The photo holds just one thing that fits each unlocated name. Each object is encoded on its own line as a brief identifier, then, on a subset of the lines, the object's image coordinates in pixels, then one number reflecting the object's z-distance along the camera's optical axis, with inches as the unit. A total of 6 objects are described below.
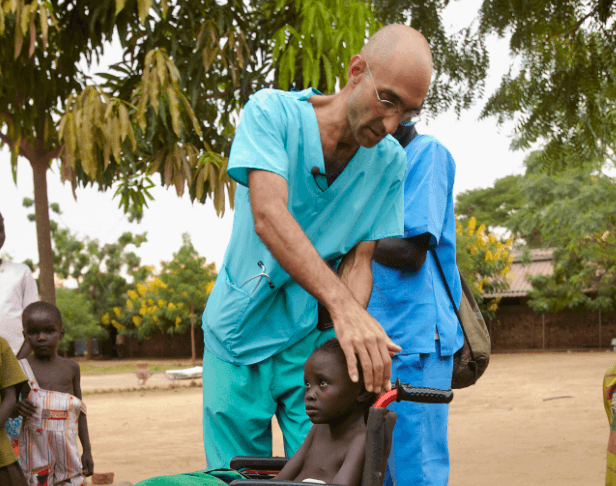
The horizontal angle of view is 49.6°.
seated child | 63.6
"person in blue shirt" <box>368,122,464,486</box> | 91.0
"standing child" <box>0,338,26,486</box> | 111.7
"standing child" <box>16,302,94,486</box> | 137.0
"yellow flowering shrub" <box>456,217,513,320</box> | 886.7
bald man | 68.4
